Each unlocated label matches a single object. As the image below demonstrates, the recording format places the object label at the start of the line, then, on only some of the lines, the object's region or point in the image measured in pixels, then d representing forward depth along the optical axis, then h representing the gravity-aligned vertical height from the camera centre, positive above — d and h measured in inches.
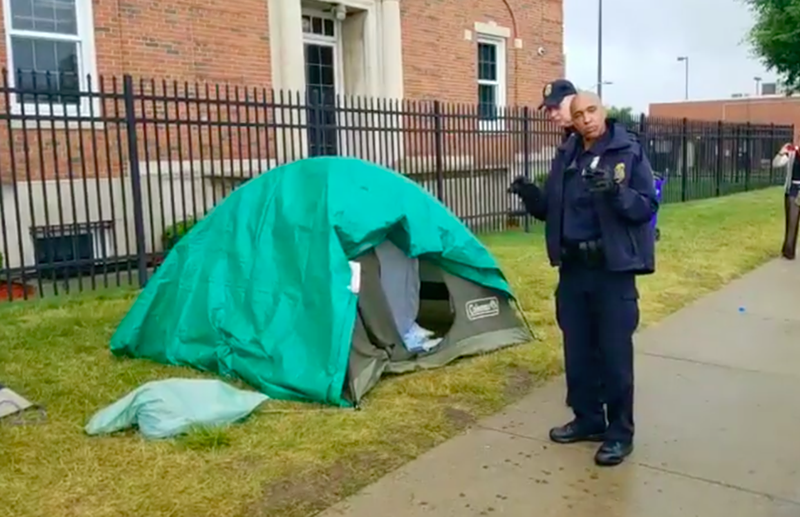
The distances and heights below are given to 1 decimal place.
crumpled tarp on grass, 172.2 -53.8
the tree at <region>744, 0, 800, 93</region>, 855.1 +118.7
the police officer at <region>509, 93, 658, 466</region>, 155.6 -20.0
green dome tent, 196.9 -33.9
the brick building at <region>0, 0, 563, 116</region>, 421.4 +77.1
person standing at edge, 418.9 -26.1
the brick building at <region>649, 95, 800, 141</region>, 1887.3 +96.3
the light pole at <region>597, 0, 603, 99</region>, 1442.3 +200.0
